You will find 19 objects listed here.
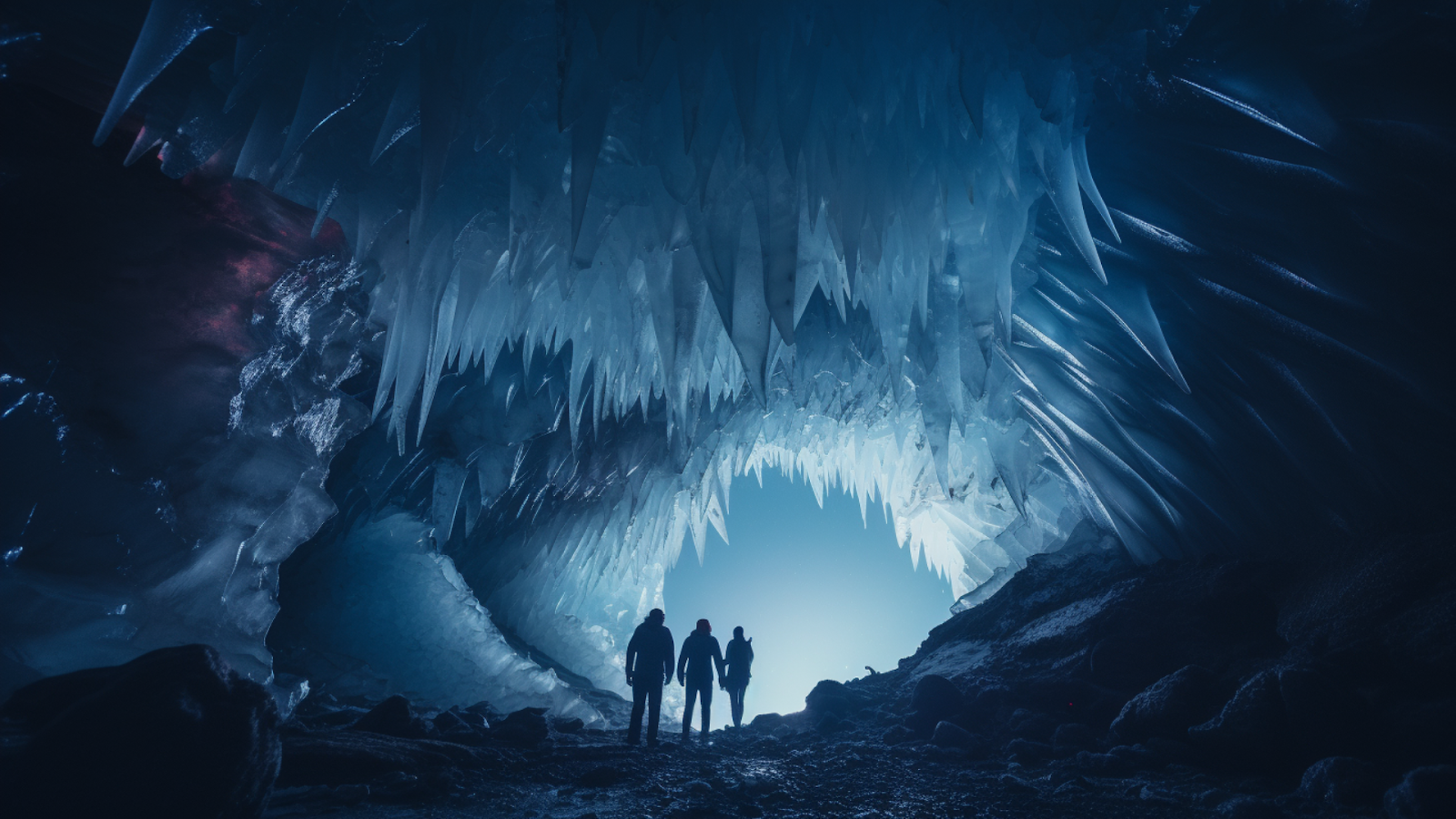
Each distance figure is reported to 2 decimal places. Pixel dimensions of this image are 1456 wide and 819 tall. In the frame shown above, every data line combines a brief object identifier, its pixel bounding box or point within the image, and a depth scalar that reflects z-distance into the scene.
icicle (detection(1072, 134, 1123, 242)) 3.05
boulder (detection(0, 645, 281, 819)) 1.65
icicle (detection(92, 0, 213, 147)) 2.45
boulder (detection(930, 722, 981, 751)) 4.08
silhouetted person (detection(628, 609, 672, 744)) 4.78
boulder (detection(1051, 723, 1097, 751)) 3.61
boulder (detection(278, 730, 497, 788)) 2.66
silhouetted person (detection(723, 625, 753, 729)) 6.68
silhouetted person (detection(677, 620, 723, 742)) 5.48
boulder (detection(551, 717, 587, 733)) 5.54
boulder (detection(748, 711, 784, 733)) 6.36
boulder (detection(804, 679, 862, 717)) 6.02
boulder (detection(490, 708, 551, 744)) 4.27
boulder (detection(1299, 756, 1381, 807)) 2.35
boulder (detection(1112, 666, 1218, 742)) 3.32
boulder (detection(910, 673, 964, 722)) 4.76
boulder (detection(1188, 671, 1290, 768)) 2.83
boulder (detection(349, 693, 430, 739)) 3.81
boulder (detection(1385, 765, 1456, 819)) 2.00
